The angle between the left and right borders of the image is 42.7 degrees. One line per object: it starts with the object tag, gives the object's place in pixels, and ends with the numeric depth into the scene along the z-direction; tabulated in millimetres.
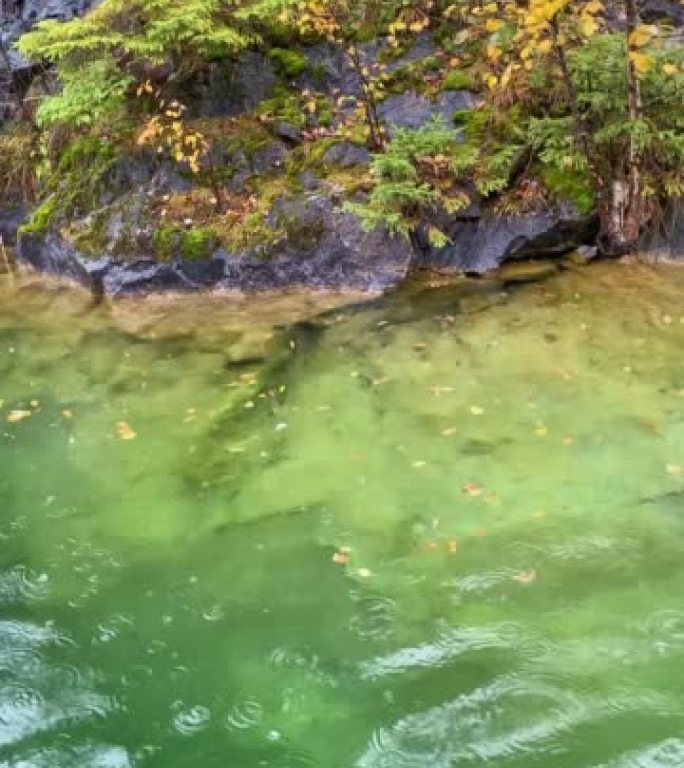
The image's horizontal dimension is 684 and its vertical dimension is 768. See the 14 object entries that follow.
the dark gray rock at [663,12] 8922
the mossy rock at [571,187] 8289
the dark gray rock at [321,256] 8477
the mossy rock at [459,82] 8945
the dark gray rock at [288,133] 9281
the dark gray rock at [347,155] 8914
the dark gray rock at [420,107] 8883
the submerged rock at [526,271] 8094
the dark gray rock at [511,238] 8359
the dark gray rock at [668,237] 8016
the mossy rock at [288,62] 9562
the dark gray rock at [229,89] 9594
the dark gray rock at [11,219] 11320
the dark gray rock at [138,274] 8781
